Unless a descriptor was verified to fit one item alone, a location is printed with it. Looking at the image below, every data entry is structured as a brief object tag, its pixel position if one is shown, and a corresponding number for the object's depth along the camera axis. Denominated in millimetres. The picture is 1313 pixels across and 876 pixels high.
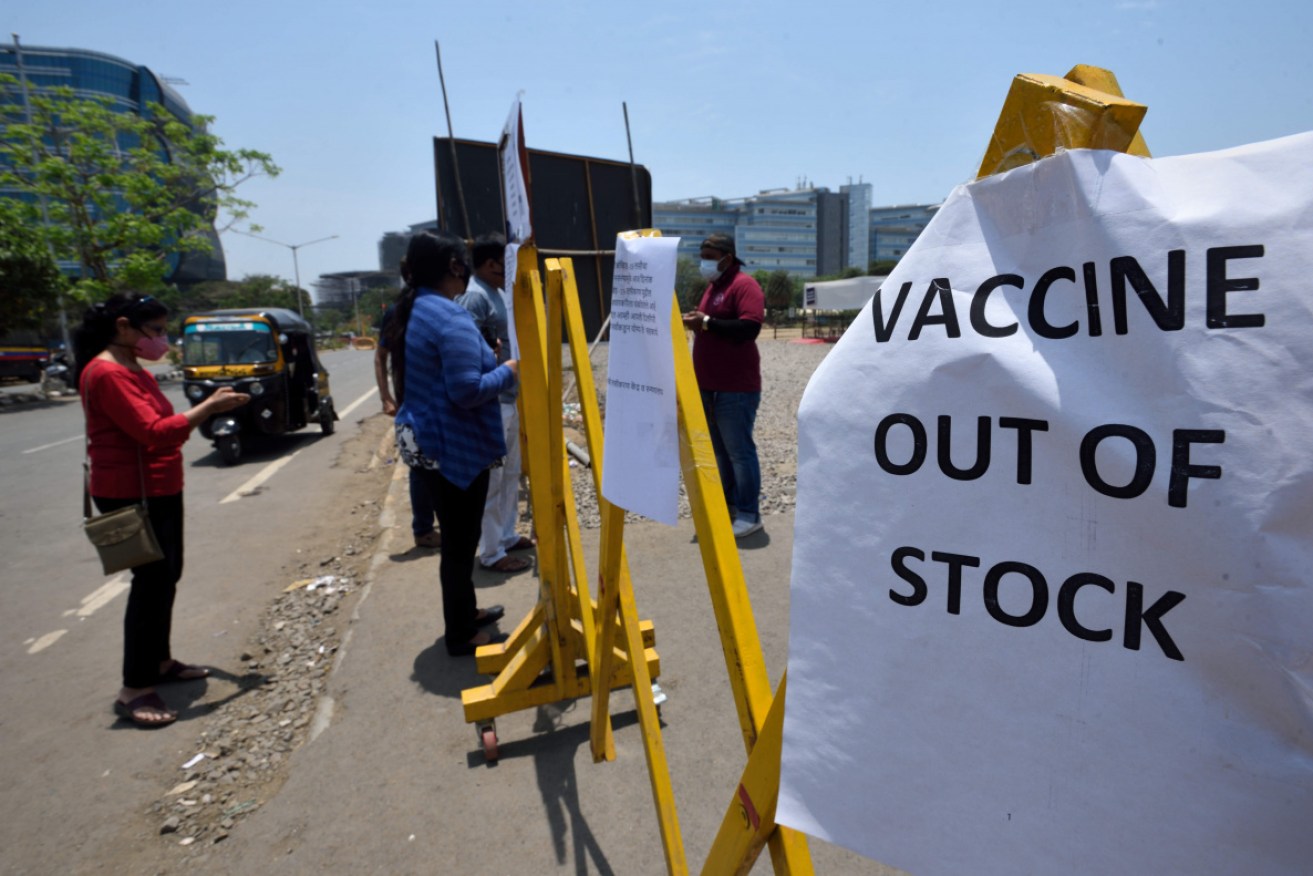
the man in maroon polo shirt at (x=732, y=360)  4520
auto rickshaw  9742
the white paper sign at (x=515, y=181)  2424
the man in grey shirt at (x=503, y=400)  4324
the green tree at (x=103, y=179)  21812
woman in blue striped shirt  3094
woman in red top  3025
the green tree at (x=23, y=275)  19156
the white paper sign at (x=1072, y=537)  689
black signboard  4027
